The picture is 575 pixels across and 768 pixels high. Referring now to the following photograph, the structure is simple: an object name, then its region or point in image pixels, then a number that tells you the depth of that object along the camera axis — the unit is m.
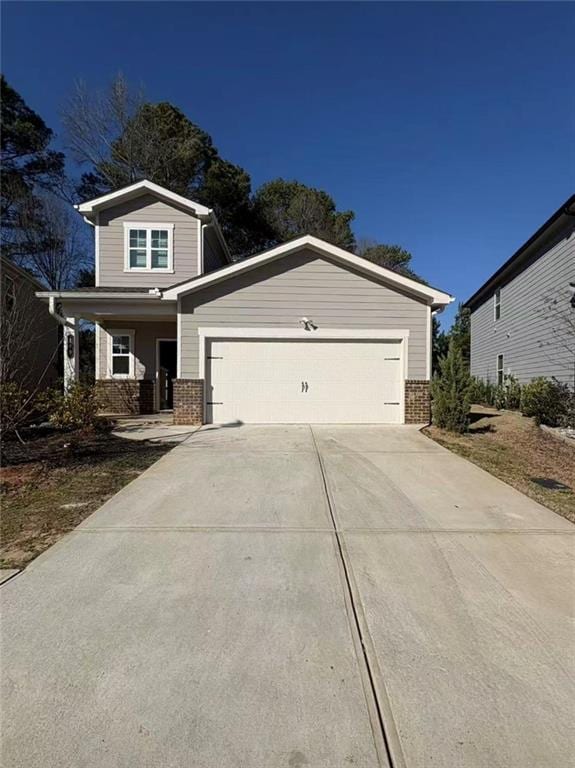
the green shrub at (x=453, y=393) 9.41
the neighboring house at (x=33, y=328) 8.79
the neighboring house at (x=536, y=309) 11.82
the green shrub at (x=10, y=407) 6.33
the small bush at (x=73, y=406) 7.92
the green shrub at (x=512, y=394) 14.54
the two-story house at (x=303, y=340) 10.51
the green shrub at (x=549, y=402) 9.59
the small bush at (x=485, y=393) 17.20
